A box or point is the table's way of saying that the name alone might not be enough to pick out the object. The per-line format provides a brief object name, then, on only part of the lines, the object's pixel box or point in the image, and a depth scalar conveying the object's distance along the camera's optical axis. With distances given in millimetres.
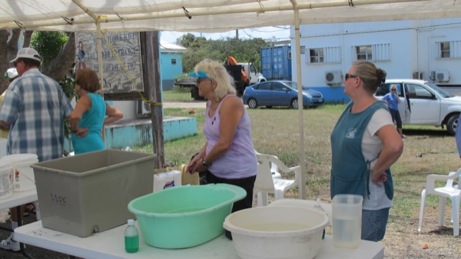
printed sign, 5297
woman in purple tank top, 3020
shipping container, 27453
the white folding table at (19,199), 2969
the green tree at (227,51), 40906
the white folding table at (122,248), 2031
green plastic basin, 2027
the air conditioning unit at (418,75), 19656
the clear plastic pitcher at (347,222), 2043
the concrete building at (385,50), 19281
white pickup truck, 11625
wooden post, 5348
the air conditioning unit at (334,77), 21391
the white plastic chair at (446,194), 4812
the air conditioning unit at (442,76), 19250
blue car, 19266
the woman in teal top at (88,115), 3935
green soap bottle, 2076
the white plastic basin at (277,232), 1782
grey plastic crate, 2229
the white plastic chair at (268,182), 5113
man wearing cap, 3631
